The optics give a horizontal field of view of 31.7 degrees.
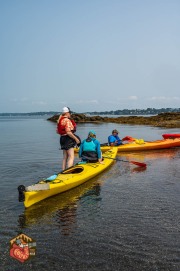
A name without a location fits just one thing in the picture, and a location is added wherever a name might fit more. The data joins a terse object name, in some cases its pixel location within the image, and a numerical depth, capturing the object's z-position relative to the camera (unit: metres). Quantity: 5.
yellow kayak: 7.91
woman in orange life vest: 10.93
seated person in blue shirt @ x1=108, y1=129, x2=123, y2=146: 18.75
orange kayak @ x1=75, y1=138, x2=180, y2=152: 18.55
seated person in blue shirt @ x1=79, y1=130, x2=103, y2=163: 11.95
